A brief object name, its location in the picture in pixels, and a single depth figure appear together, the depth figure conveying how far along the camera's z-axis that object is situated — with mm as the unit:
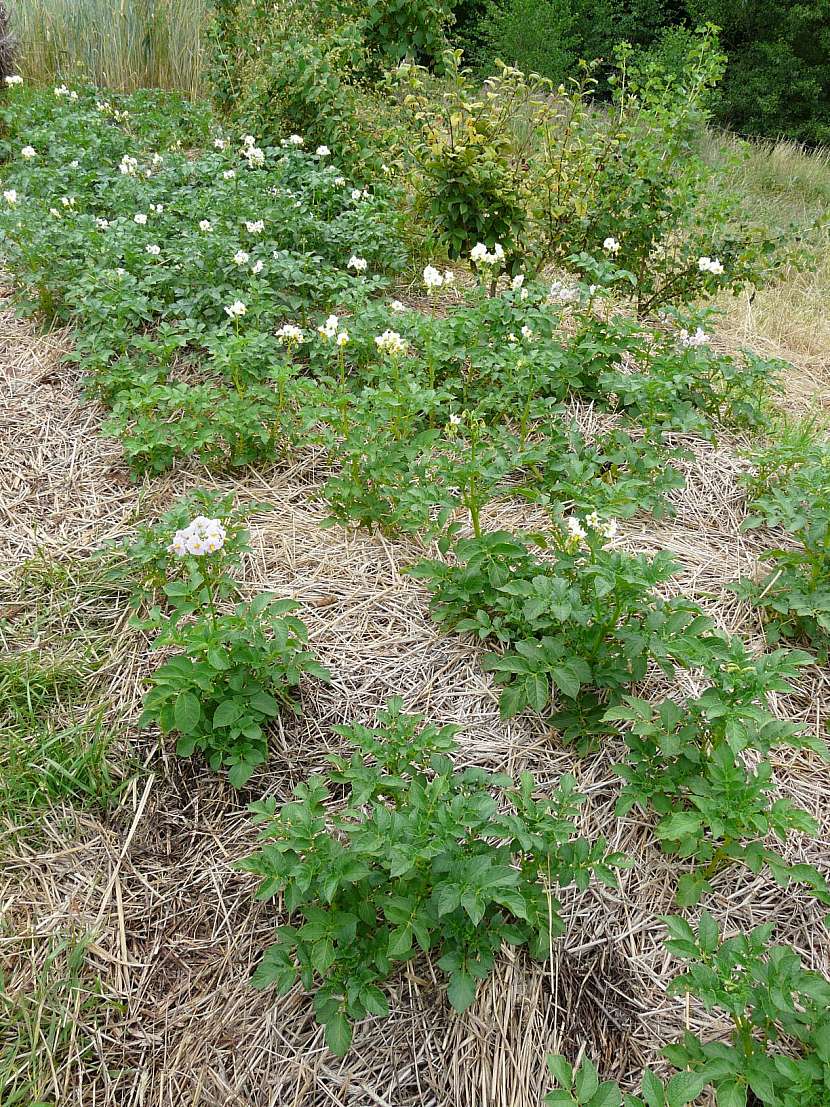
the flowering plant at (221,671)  1904
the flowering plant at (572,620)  1968
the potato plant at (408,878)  1560
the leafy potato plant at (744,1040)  1374
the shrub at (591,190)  3727
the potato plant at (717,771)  1671
